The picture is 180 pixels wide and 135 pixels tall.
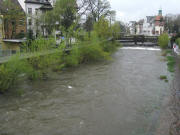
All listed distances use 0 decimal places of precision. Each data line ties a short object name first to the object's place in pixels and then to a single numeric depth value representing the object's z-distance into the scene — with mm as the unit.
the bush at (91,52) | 20220
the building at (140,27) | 105706
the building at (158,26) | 86406
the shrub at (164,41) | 34562
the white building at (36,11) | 35375
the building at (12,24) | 29578
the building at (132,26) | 96388
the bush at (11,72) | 10398
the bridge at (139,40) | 44191
